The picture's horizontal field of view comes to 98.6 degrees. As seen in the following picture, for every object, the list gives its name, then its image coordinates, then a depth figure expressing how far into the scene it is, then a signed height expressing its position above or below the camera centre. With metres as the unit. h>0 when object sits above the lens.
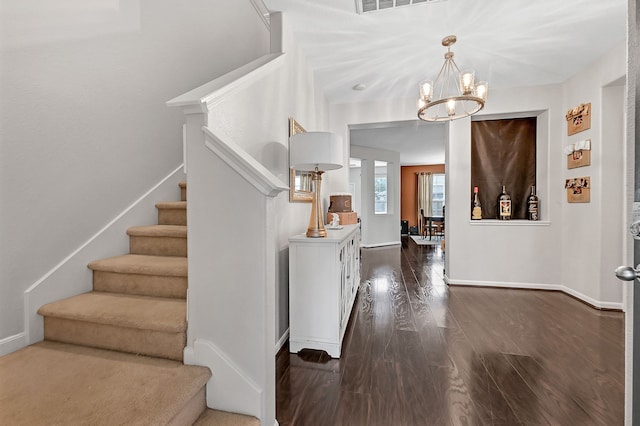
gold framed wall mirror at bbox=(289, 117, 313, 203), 2.47 +0.25
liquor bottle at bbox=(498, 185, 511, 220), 3.94 +0.01
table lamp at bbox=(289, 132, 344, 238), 2.08 +0.41
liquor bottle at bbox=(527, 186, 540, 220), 3.81 +0.02
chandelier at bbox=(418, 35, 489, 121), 2.53 +1.41
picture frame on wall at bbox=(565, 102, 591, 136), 3.16 +1.06
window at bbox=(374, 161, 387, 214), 8.44 +0.67
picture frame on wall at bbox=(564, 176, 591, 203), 3.16 +0.22
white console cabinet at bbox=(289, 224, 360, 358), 2.05 -0.65
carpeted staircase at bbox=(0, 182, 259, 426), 1.00 -0.70
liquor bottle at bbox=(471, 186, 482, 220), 3.98 +0.01
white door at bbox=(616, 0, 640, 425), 0.82 -0.12
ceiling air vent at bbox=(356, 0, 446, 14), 2.20 +1.65
